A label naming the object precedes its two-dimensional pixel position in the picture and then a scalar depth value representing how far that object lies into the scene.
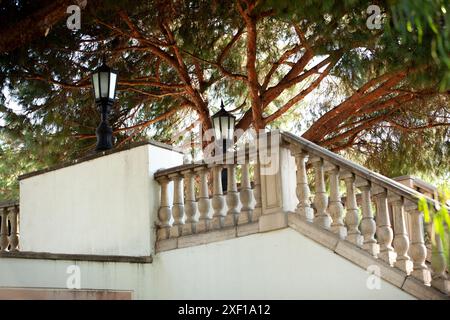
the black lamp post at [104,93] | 8.09
